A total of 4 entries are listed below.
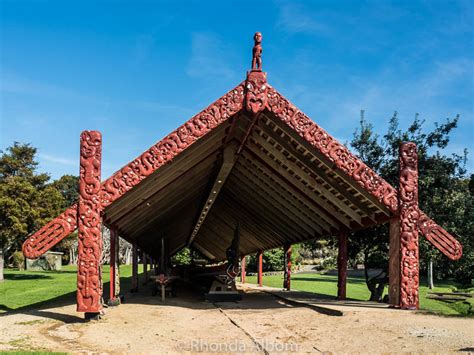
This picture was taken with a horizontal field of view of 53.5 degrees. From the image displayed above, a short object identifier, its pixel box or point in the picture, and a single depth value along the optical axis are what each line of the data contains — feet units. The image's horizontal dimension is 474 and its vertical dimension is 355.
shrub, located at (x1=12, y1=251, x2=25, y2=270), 116.94
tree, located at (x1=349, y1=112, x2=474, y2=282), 51.72
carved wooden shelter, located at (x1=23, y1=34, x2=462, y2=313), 31.42
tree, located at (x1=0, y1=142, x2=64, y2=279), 78.02
